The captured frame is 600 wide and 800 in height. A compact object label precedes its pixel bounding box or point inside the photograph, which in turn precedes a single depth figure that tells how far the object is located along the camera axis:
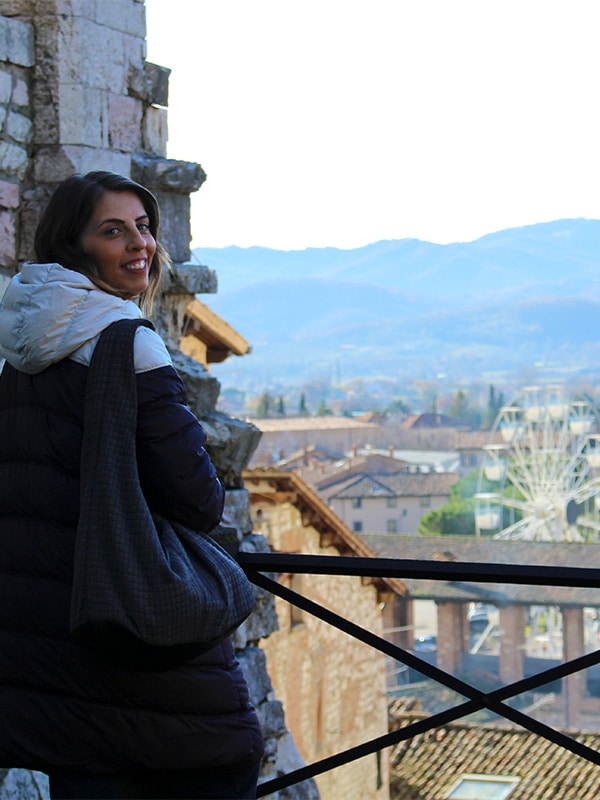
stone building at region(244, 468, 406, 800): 13.23
